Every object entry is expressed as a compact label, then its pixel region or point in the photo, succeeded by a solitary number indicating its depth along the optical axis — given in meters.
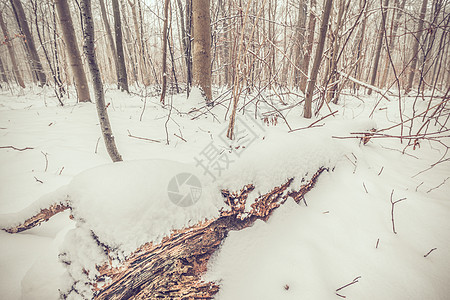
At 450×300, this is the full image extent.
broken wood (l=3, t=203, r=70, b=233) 0.86
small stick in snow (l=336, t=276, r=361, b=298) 0.87
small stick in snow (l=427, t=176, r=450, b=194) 1.34
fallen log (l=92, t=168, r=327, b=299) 0.74
